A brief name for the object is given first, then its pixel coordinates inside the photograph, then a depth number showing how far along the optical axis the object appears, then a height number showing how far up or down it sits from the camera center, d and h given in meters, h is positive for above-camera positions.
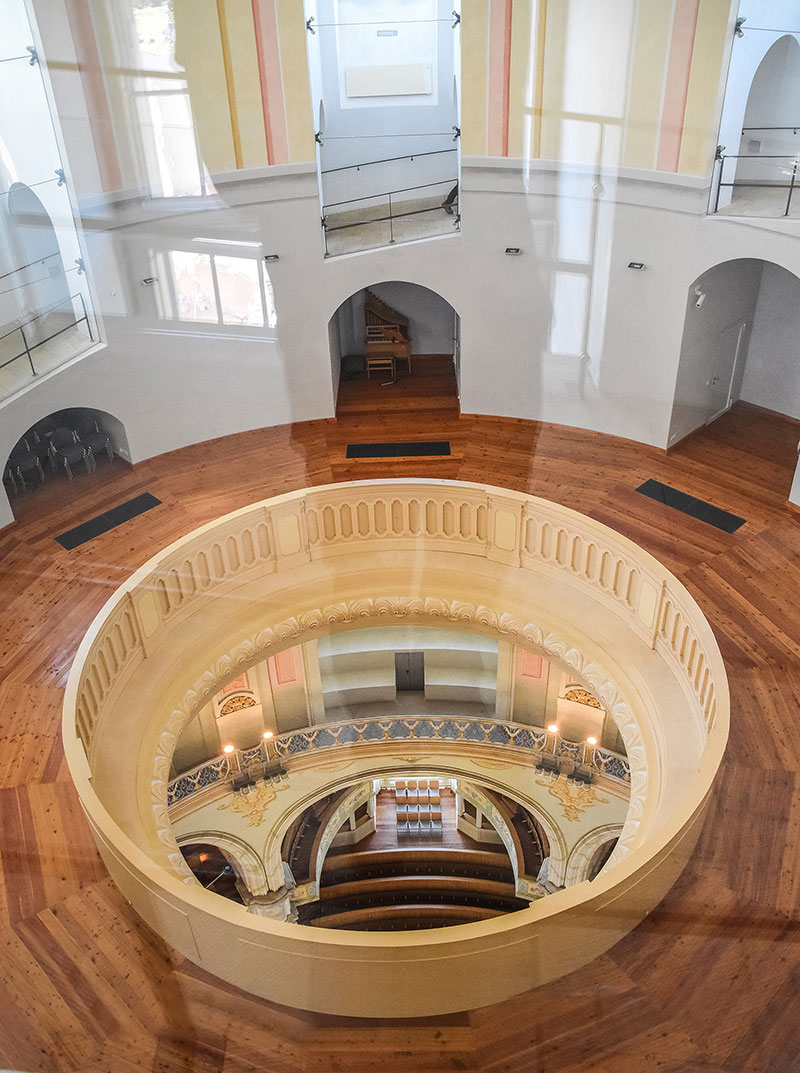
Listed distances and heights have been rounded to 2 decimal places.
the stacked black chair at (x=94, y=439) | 9.05 -3.66
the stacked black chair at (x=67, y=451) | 9.05 -3.76
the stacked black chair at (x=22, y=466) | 8.78 -3.76
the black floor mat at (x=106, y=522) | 8.73 -4.31
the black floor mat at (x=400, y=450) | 9.91 -4.26
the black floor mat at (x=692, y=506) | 8.82 -4.43
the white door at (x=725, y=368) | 10.16 -3.72
